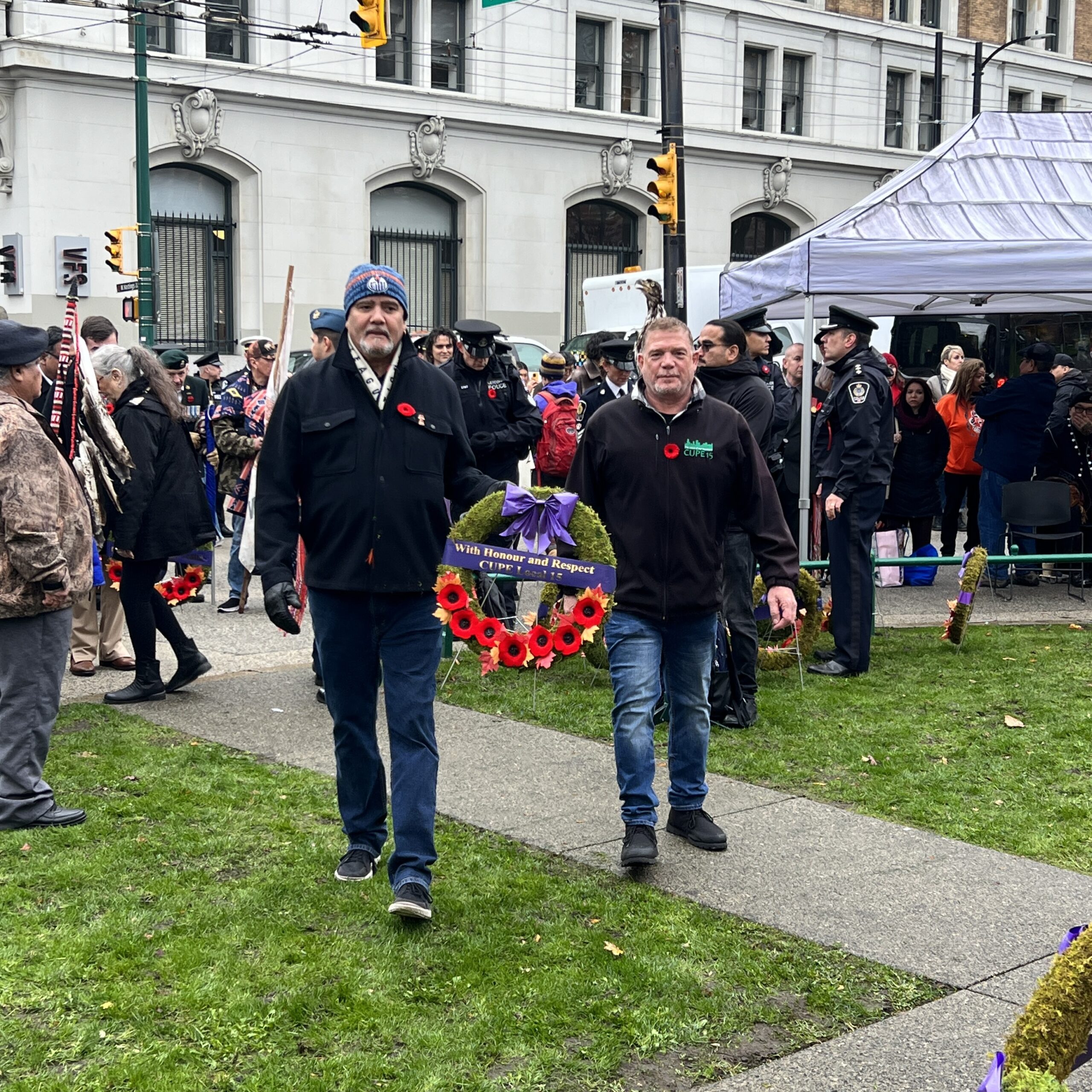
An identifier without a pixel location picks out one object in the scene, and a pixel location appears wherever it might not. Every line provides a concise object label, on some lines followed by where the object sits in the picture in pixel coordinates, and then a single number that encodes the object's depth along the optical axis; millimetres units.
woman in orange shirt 13492
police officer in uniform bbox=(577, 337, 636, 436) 11383
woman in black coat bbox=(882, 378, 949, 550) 12633
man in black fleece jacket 5434
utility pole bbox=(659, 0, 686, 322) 16203
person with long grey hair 7754
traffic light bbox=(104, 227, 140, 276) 23297
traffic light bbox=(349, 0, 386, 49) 16547
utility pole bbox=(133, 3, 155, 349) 21844
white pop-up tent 10969
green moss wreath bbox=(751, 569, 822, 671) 8805
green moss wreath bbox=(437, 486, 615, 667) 5605
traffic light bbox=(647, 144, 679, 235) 16672
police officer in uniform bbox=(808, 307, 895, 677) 8734
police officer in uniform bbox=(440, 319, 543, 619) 9781
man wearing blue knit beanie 4895
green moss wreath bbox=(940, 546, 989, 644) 9727
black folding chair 12320
